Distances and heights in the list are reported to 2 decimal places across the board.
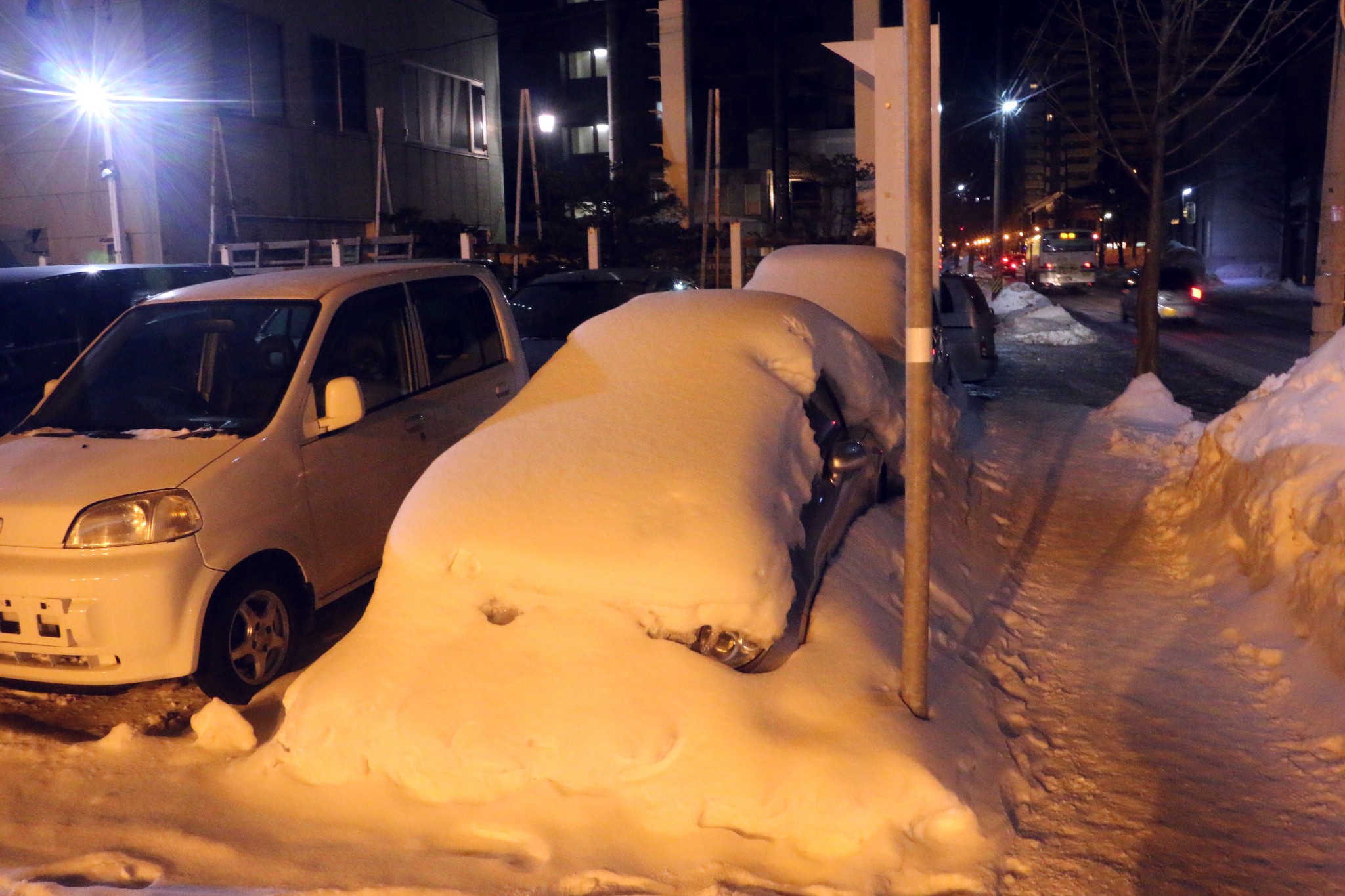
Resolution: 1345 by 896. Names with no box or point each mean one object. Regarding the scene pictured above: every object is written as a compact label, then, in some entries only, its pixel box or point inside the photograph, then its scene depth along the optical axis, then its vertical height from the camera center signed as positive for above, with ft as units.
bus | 124.67 -1.14
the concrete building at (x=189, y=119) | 62.54 +8.64
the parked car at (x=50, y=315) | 26.68 -1.07
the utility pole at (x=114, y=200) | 56.75 +3.46
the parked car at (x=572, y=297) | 36.81 -1.23
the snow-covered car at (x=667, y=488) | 13.82 -3.04
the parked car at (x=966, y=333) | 49.93 -3.59
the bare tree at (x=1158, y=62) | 40.86 +6.72
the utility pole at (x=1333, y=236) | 32.07 +0.16
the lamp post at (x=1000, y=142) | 113.80 +10.77
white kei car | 15.72 -2.99
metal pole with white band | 13.47 -1.27
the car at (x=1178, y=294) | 82.64 -3.55
